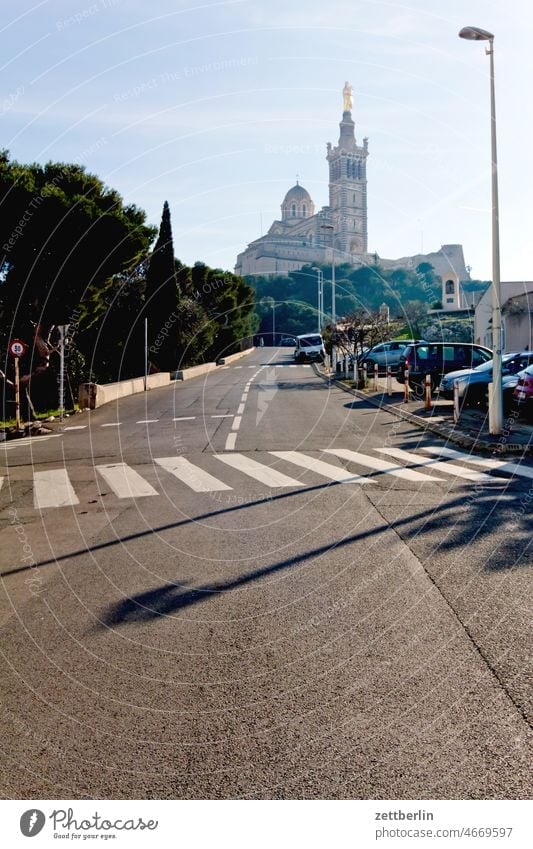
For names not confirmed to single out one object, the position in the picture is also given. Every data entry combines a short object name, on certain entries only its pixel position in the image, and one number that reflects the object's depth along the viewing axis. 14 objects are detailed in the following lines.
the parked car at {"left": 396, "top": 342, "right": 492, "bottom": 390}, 27.84
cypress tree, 45.38
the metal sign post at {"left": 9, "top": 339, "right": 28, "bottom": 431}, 20.74
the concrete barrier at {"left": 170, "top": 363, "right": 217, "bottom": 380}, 46.11
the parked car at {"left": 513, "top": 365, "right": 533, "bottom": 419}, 17.80
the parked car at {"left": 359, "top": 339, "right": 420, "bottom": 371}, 35.91
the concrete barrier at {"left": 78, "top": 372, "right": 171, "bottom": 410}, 28.25
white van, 61.38
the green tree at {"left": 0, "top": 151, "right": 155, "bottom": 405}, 26.38
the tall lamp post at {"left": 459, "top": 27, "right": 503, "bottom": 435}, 15.53
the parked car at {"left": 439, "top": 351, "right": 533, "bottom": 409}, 21.59
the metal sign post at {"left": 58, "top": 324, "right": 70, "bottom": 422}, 23.61
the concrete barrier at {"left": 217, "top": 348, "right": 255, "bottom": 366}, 63.00
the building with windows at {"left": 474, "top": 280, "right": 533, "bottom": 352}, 37.94
